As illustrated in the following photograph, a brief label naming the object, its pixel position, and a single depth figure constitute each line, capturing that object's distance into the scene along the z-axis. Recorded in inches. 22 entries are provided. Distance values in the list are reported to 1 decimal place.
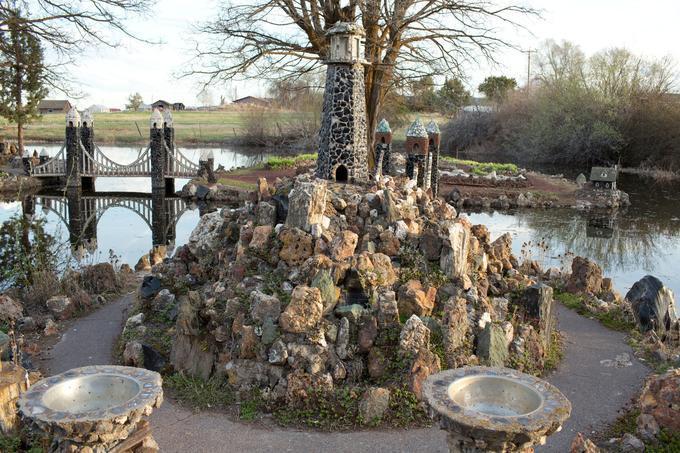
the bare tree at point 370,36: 897.5
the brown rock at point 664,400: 287.7
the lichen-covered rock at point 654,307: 450.0
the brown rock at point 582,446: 261.4
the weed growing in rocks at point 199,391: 332.5
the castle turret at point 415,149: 718.5
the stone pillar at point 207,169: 1307.8
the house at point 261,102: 2518.2
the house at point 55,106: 3646.7
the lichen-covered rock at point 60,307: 467.8
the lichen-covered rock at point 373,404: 312.0
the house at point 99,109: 4275.6
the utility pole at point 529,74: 2485.0
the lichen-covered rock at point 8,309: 438.3
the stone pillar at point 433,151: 920.3
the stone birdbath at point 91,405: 207.2
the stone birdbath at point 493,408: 203.2
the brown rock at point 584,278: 543.6
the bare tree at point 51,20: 591.5
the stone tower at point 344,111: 491.2
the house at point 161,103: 3898.9
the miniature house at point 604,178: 1333.7
